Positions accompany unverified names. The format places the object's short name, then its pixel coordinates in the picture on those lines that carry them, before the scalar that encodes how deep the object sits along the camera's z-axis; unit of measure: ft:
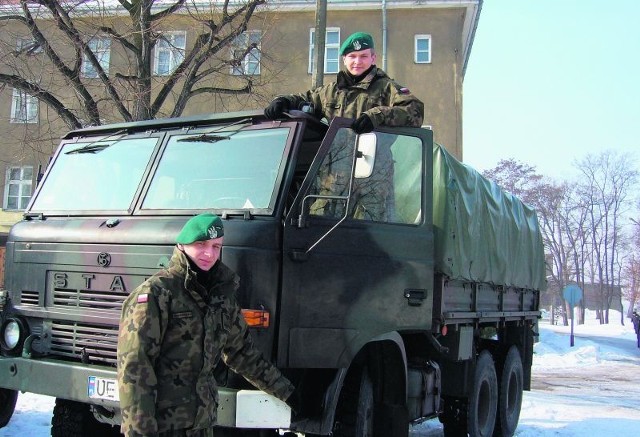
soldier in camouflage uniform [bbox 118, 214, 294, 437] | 9.52
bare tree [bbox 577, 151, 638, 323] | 164.66
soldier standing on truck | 15.72
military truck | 13.08
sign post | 76.67
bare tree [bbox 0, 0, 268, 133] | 46.26
